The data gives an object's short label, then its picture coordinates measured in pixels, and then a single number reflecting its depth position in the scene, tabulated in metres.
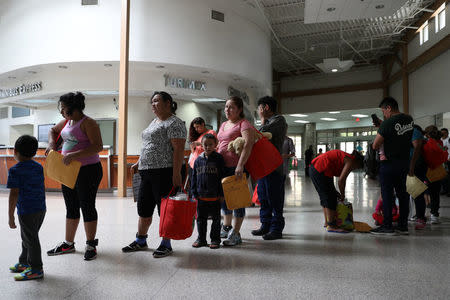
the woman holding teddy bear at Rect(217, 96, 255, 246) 3.12
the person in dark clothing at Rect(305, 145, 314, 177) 16.88
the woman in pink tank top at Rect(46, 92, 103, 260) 2.81
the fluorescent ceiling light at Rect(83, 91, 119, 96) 10.66
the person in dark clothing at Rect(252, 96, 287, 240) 3.59
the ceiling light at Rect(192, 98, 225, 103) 12.16
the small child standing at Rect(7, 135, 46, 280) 2.23
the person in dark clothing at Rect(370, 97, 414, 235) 3.72
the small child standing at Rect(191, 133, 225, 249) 3.09
